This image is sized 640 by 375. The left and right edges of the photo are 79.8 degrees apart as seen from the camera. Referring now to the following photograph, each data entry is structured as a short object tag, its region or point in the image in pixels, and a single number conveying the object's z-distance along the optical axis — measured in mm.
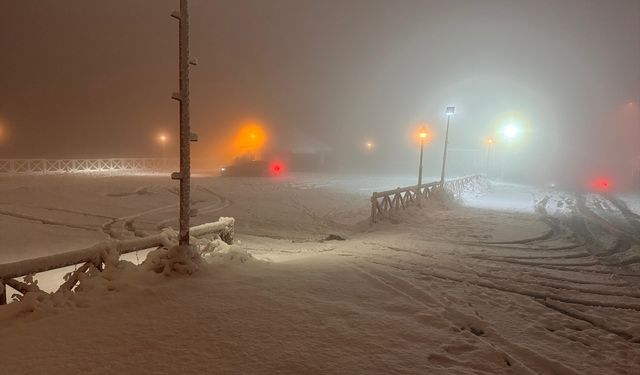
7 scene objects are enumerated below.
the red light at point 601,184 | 32019
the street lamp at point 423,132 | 20500
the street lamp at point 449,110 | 21062
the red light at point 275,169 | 39447
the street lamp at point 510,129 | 34969
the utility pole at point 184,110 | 5363
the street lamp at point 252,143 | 51919
